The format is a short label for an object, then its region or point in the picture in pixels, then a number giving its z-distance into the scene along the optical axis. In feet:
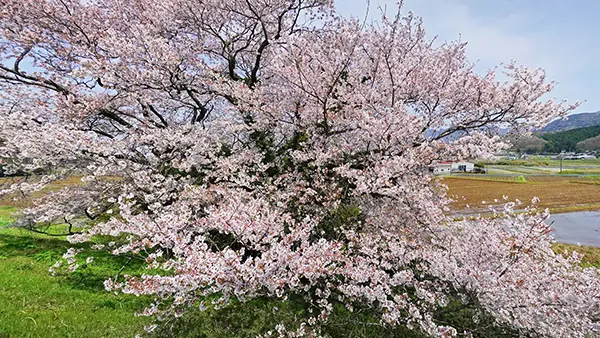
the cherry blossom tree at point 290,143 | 11.75
